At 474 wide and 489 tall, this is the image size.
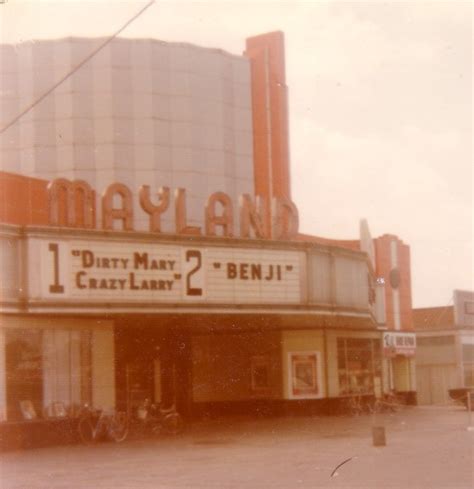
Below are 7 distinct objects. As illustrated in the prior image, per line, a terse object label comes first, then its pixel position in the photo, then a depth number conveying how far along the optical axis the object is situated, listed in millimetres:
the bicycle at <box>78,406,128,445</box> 26484
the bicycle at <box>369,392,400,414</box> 39719
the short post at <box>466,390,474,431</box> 28341
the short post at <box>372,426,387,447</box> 22750
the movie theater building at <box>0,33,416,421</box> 26797
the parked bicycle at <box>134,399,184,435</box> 30453
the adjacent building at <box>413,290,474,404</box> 58000
